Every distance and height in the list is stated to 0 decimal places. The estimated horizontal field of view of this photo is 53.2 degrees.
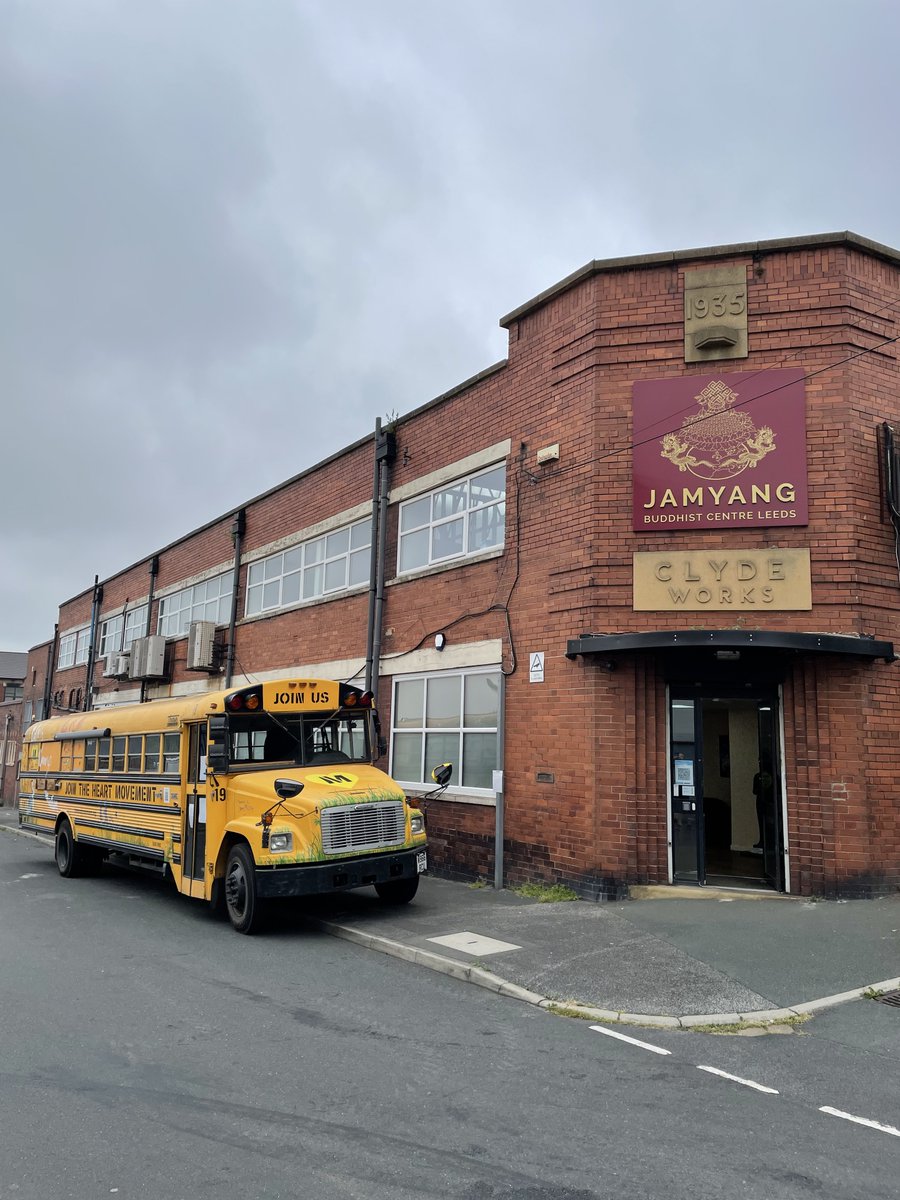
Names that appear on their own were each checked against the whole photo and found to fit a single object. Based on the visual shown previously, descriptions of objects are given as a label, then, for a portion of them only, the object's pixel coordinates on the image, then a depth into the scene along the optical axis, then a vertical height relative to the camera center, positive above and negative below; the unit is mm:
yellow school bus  9719 -449
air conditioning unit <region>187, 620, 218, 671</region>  23156 +2853
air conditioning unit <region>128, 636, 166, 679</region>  26188 +2883
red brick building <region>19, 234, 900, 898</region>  10836 +2378
